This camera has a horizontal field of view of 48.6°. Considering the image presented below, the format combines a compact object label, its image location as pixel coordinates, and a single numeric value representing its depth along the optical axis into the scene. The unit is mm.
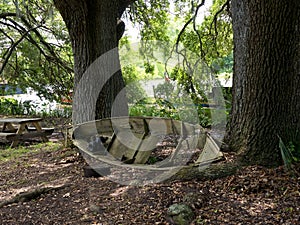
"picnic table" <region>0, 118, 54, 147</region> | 6434
